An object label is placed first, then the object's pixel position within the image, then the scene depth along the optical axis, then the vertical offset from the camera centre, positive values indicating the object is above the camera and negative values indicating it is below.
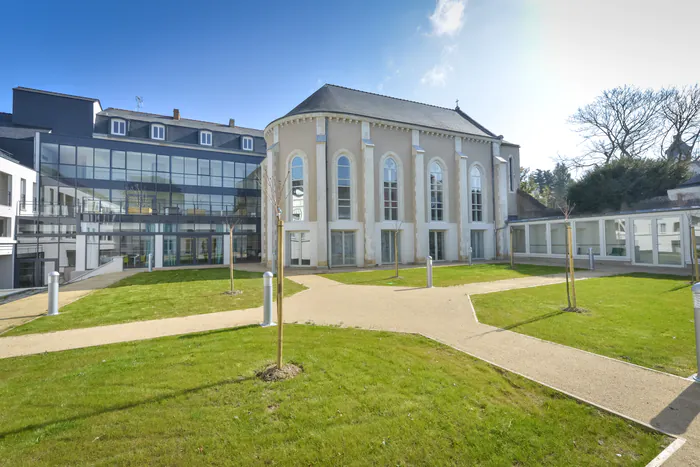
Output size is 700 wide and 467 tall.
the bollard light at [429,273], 12.22 -1.37
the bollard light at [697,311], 4.23 -1.07
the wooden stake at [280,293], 4.29 -0.79
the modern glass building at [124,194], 21.53 +3.98
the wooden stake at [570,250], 7.89 -0.36
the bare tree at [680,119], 27.20 +10.70
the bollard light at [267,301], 6.98 -1.41
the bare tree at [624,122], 29.44 +11.66
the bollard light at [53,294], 8.07 -1.33
